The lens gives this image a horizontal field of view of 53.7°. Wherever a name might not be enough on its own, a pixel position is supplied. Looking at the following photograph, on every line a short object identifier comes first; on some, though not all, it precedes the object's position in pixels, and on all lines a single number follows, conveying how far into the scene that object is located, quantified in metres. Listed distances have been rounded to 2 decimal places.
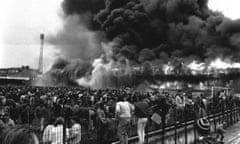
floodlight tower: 65.06
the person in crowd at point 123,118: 6.84
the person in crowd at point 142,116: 7.17
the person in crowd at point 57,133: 5.26
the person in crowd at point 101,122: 6.60
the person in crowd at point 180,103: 9.73
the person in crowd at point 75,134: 5.84
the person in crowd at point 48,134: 5.21
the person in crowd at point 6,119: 6.07
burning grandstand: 47.72
